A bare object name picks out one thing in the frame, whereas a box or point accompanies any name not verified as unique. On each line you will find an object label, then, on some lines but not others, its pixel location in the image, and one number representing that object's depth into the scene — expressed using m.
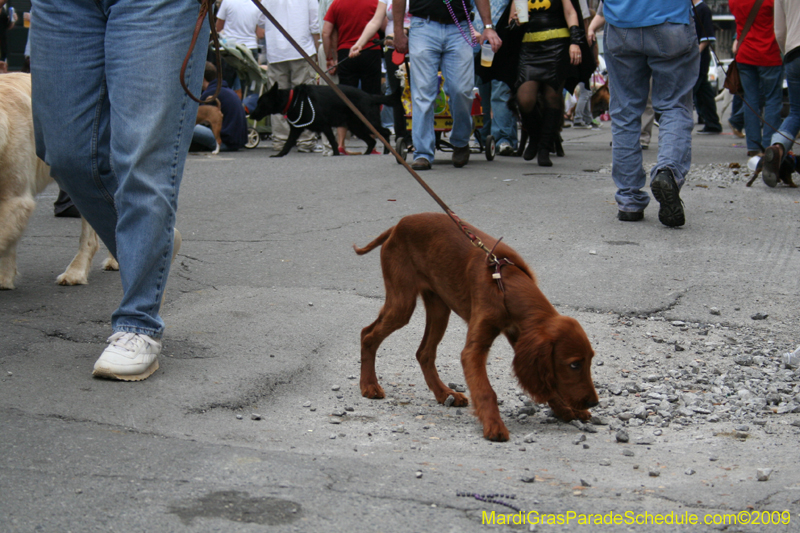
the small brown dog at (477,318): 2.51
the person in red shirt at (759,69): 8.49
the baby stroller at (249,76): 12.28
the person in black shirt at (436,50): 7.77
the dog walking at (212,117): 10.95
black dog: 10.15
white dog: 3.79
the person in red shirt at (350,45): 10.60
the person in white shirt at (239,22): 12.32
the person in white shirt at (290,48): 11.05
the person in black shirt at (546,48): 8.28
